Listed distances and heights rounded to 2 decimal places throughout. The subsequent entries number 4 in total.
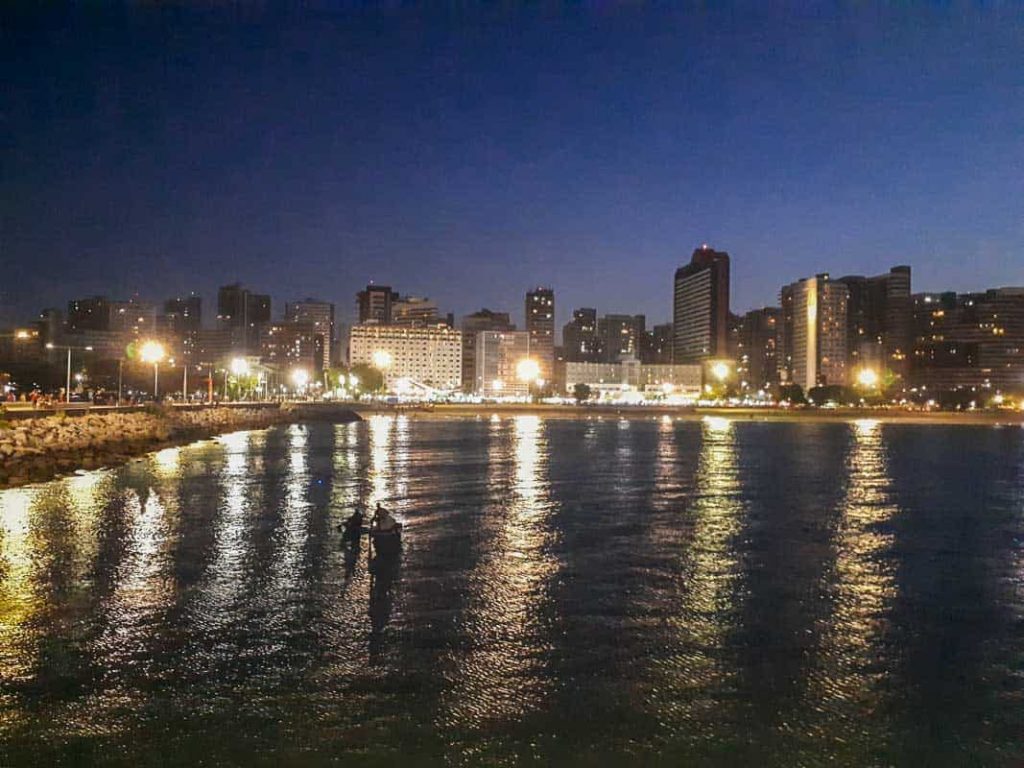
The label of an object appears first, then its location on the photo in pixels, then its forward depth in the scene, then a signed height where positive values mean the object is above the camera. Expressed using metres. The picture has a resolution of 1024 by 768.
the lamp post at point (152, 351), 68.44 +3.46
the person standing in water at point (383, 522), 15.41 -2.48
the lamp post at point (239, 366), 110.42 +3.42
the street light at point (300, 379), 160.99 +2.61
